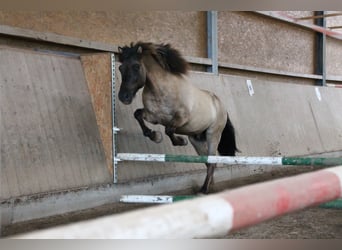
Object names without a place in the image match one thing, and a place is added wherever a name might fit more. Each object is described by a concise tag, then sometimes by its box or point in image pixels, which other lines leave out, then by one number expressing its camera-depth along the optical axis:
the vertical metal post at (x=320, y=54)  10.89
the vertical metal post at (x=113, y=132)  4.26
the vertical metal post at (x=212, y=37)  7.30
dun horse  4.04
